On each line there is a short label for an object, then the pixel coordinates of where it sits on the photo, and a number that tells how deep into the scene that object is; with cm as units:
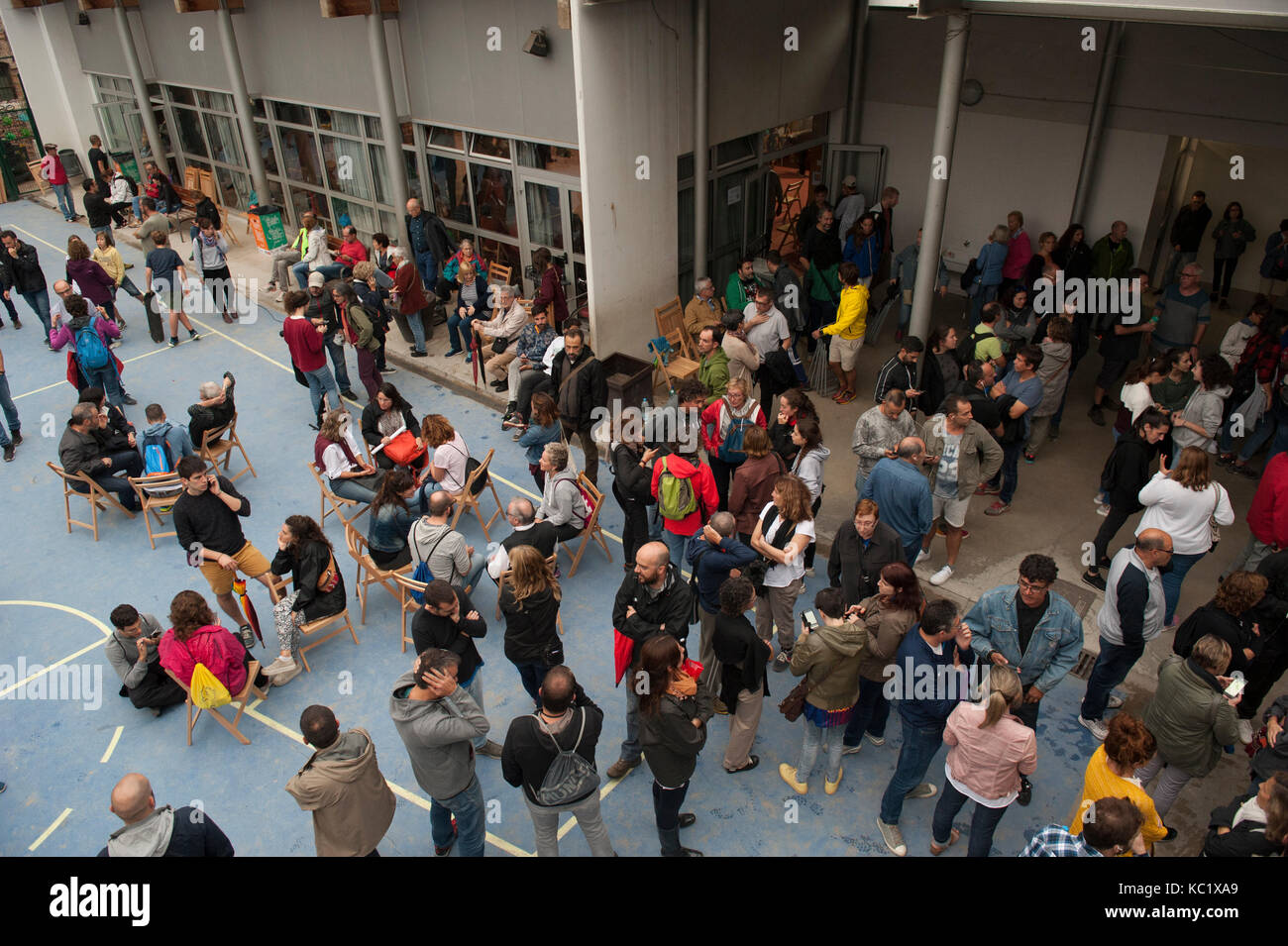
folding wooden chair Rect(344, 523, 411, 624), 721
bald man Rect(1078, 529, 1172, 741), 548
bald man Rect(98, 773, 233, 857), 416
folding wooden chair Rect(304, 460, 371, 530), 816
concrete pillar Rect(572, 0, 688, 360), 964
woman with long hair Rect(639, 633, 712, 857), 454
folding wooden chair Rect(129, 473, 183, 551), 848
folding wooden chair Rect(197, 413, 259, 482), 912
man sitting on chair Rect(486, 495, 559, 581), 629
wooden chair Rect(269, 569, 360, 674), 695
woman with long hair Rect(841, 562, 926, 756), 518
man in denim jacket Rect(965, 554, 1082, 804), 516
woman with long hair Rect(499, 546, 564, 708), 559
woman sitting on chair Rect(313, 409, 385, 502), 793
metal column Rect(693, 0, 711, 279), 1041
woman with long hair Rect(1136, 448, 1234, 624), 616
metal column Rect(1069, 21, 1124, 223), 1108
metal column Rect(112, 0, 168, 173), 1748
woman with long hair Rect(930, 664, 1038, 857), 447
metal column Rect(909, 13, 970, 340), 794
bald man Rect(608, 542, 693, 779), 548
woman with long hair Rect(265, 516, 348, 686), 670
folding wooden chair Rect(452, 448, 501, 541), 801
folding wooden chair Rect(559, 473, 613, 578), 769
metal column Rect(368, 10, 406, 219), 1212
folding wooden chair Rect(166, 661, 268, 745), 634
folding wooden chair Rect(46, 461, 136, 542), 859
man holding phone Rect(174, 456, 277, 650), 683
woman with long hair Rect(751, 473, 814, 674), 611
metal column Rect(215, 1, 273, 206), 1486
